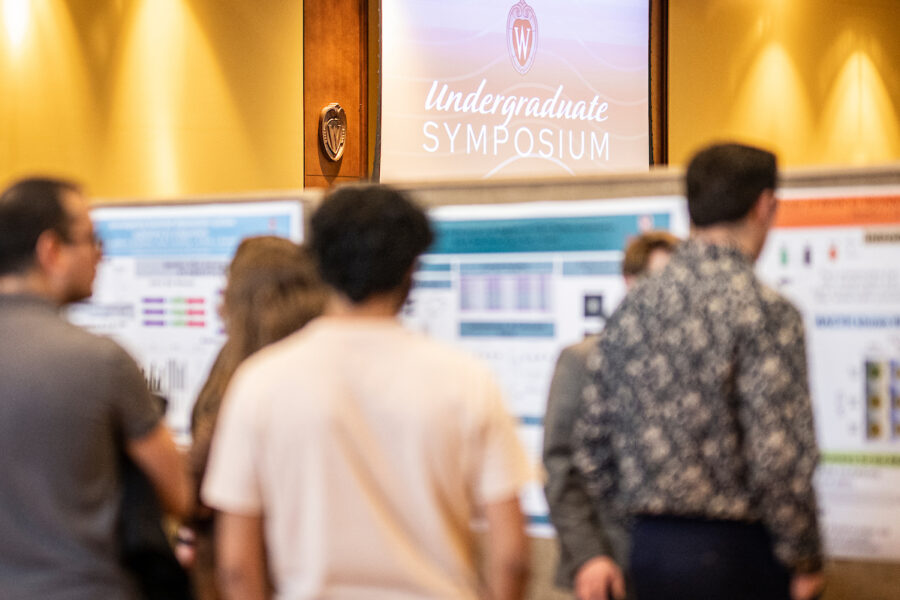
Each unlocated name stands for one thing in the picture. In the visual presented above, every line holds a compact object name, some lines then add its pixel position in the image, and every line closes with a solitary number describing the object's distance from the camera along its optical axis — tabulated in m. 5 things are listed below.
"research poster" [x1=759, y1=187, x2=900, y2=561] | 5.27
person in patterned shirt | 4.63
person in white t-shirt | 4.27
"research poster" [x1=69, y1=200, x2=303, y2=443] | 6.22
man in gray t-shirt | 4.61
